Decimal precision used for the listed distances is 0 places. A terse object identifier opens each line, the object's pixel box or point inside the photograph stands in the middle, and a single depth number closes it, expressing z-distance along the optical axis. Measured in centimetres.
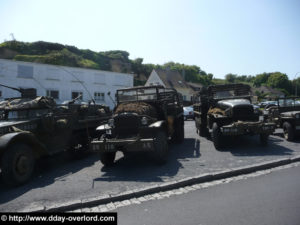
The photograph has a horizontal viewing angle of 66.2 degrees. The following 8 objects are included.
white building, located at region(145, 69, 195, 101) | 4109
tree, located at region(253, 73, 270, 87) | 9362
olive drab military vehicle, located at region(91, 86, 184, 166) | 556
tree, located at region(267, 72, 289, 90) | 8431
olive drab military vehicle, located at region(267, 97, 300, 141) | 836
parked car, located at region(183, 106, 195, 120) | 2167
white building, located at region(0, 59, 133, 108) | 2272
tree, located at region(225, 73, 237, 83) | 9946
